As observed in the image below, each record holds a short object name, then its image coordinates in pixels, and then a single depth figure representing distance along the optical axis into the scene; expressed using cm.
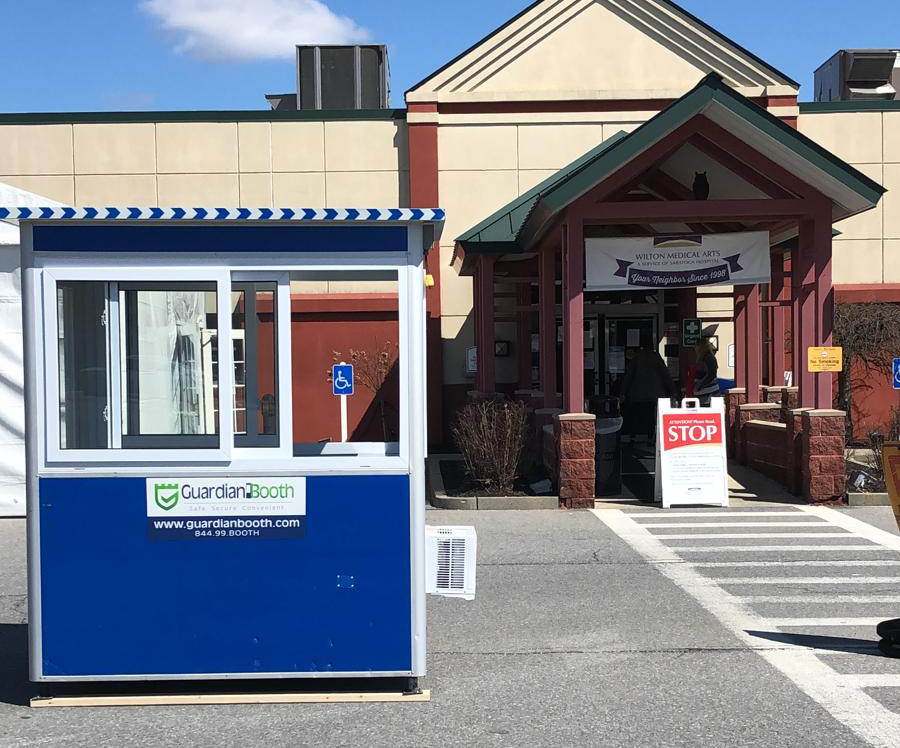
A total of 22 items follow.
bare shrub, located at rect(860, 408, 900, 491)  1468
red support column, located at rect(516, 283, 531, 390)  1803
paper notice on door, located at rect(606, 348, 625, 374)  1944
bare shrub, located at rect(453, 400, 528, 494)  1286
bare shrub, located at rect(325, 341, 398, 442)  1781
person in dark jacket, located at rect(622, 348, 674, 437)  1605
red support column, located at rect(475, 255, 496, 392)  1631
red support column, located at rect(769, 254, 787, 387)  1700
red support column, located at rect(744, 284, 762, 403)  1561
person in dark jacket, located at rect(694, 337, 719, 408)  1570
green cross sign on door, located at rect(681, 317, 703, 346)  1789
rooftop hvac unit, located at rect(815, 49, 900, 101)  2212
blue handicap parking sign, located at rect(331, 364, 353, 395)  1692
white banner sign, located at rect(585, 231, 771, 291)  1266
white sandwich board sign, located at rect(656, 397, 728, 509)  1256
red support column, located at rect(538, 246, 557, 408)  1450
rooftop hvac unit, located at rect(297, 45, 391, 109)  2117
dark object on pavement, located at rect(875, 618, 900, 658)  632
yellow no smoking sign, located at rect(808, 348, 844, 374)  1233
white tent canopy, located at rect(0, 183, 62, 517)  1190
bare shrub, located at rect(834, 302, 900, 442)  1800
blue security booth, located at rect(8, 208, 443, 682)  547
